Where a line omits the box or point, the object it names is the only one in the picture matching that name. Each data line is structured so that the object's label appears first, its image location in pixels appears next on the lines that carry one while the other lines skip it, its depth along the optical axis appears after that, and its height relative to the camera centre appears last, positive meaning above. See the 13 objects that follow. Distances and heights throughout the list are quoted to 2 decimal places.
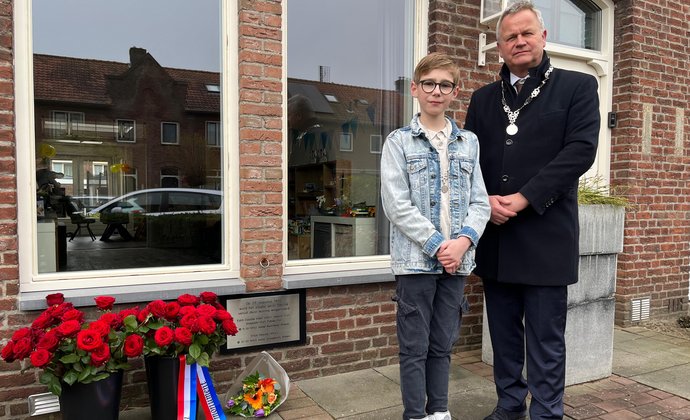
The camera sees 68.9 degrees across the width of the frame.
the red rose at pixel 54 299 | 2.50 -0.55
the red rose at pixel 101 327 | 2.33 -0.65
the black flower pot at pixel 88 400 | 2.34 -0.99
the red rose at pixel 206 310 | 2.56 -0.62
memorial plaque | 3.14 -0.82
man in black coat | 2.37 +0.06
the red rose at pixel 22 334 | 2.29 -0.67
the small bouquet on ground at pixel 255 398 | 2.80 -1.17
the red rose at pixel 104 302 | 2.51 -0.57
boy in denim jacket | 2.27 -0.12
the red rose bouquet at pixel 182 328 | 2.47 -0.70
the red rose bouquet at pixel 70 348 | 2.24 -0.72
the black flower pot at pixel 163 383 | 2.55 -0.99
